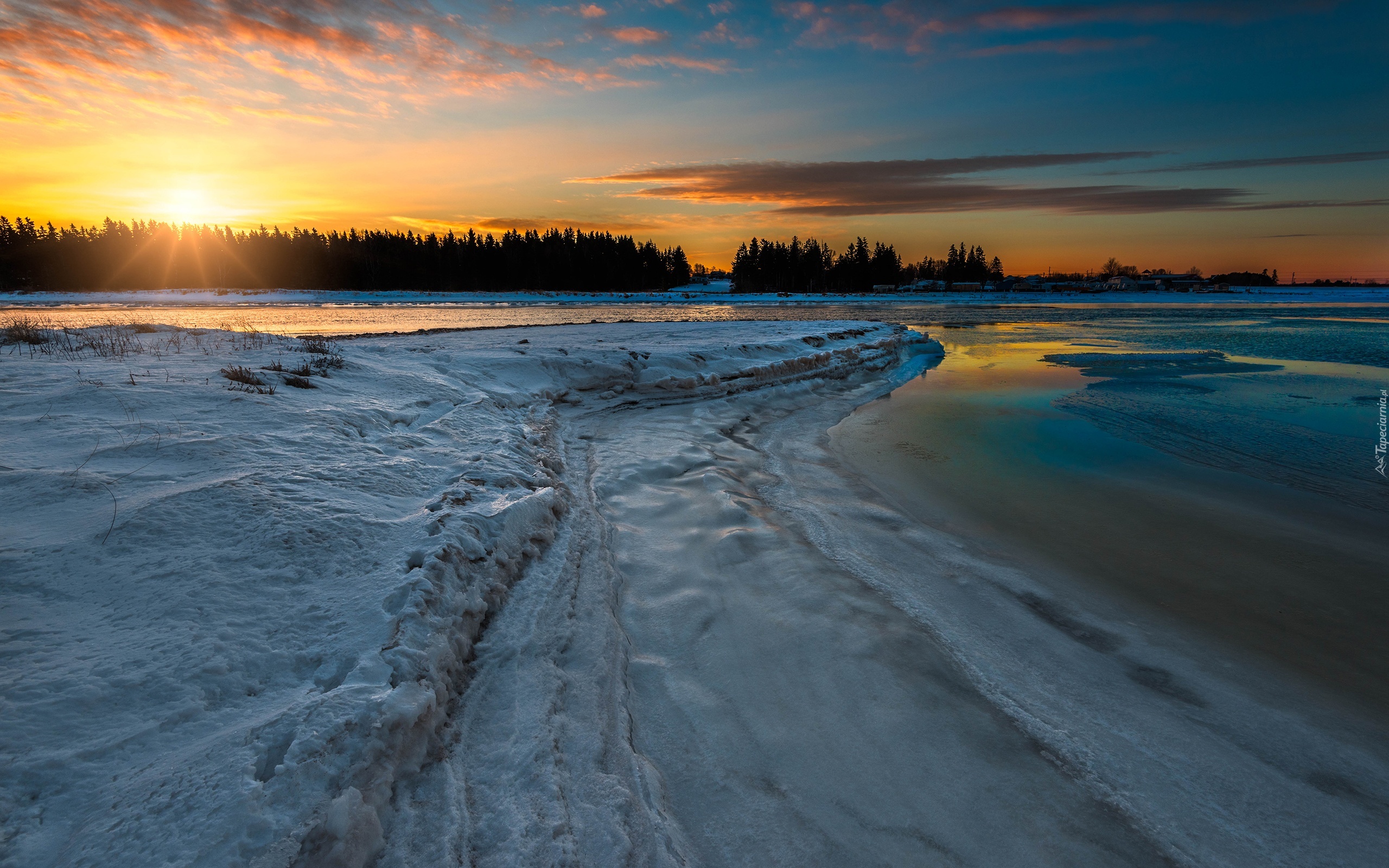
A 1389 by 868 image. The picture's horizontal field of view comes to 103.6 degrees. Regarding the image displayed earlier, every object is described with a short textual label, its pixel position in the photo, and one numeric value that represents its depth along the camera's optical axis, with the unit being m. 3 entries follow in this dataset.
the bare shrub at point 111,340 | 7.84
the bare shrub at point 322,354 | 8.11
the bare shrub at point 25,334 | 8.26
